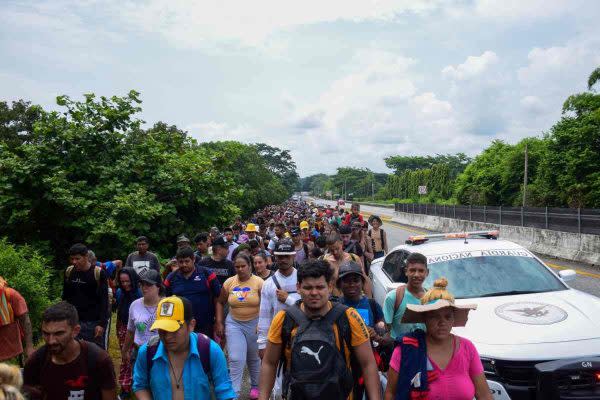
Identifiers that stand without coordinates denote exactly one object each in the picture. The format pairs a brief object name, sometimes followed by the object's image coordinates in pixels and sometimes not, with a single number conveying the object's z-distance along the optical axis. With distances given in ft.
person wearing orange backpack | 15.25
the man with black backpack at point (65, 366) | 10.66
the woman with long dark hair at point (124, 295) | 21.47
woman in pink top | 9.91
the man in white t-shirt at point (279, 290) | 17.70
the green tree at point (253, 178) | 116.70
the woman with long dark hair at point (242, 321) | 18.98
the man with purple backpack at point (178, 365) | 10.59
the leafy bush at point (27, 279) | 24.81
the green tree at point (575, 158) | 95.88
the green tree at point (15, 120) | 102.99
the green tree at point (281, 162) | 352.08
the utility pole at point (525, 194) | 113.46
